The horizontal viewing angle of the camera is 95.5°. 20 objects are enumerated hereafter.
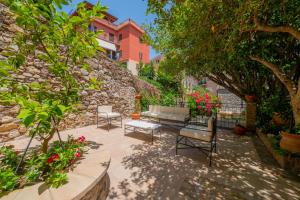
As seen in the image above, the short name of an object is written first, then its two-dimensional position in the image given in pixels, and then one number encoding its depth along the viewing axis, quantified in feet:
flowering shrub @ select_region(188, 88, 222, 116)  24.50
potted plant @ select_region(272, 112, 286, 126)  14.35
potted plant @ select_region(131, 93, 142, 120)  27.43
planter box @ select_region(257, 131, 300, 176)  9.71
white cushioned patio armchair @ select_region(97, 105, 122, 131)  19.75
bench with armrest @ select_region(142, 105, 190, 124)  19.05
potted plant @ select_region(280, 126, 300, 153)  9.74
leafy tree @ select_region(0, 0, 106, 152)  4.48
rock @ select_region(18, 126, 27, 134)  13.94
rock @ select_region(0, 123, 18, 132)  12.72
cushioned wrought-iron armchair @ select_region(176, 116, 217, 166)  10.98
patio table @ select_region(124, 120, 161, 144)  15.28
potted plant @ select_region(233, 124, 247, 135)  18.65
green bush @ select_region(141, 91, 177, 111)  29.30
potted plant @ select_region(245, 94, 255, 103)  19.36
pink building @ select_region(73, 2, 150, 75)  60.39
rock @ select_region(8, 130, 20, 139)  13.25
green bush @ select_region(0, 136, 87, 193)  5.26
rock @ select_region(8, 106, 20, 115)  13.26
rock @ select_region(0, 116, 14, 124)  12.75
